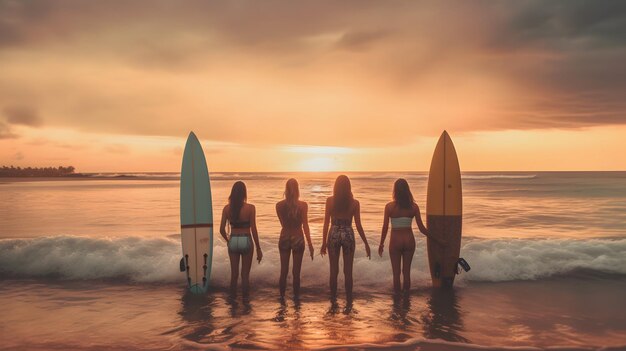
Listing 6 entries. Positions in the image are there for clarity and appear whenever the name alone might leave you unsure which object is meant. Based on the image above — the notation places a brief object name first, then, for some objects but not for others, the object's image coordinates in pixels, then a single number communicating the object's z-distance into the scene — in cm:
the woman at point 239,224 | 715
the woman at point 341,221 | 702
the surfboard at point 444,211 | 845
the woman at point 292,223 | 709
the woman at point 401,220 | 734
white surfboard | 815
